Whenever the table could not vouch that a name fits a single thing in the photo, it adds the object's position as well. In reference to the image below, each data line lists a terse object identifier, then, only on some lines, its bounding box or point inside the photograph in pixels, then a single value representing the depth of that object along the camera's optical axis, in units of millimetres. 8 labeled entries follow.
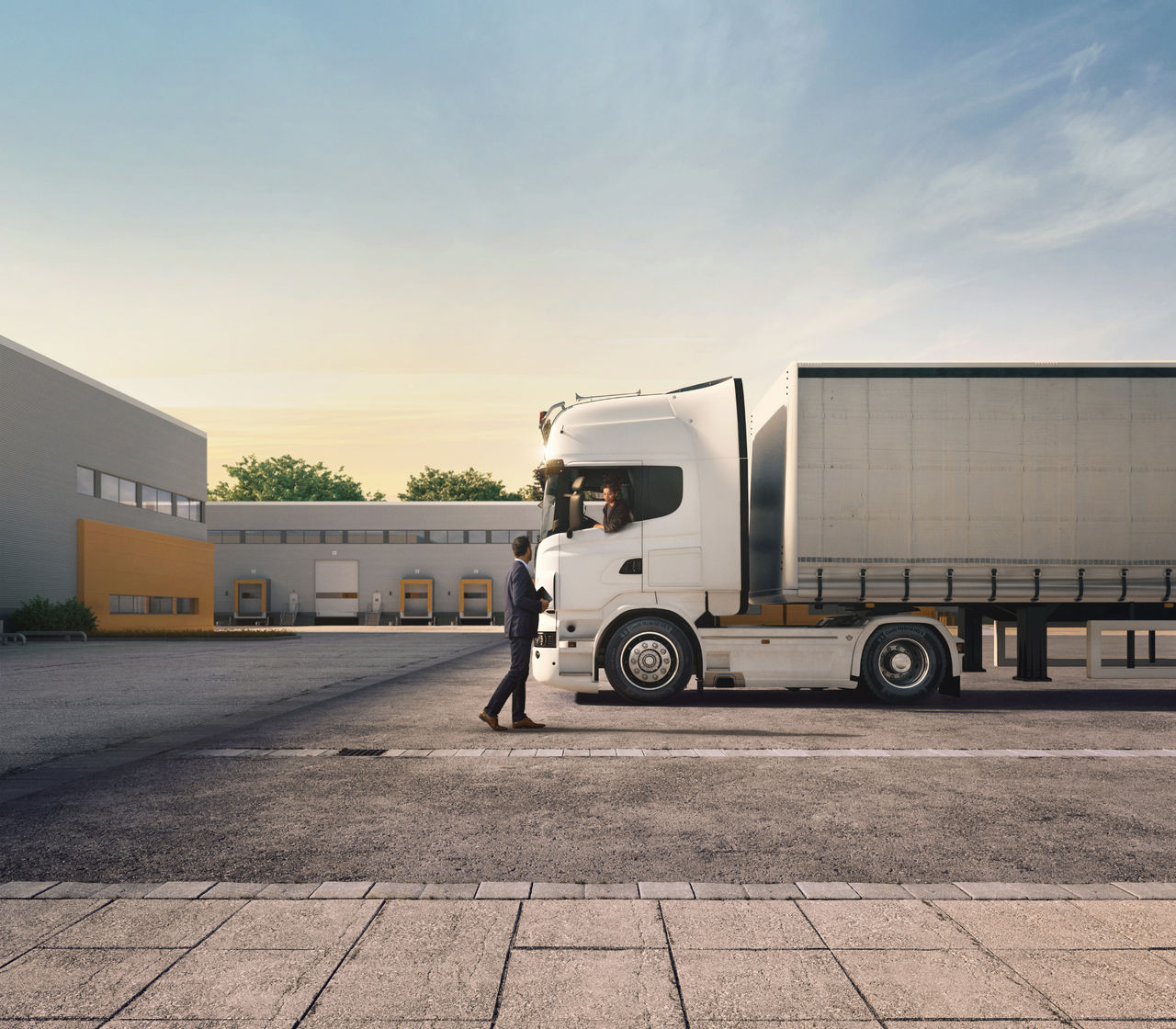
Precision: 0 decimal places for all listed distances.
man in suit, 8766
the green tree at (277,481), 88562
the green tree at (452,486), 84500
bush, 28328
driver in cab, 10562
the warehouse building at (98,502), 29312
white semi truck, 10469
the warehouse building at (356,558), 51406
